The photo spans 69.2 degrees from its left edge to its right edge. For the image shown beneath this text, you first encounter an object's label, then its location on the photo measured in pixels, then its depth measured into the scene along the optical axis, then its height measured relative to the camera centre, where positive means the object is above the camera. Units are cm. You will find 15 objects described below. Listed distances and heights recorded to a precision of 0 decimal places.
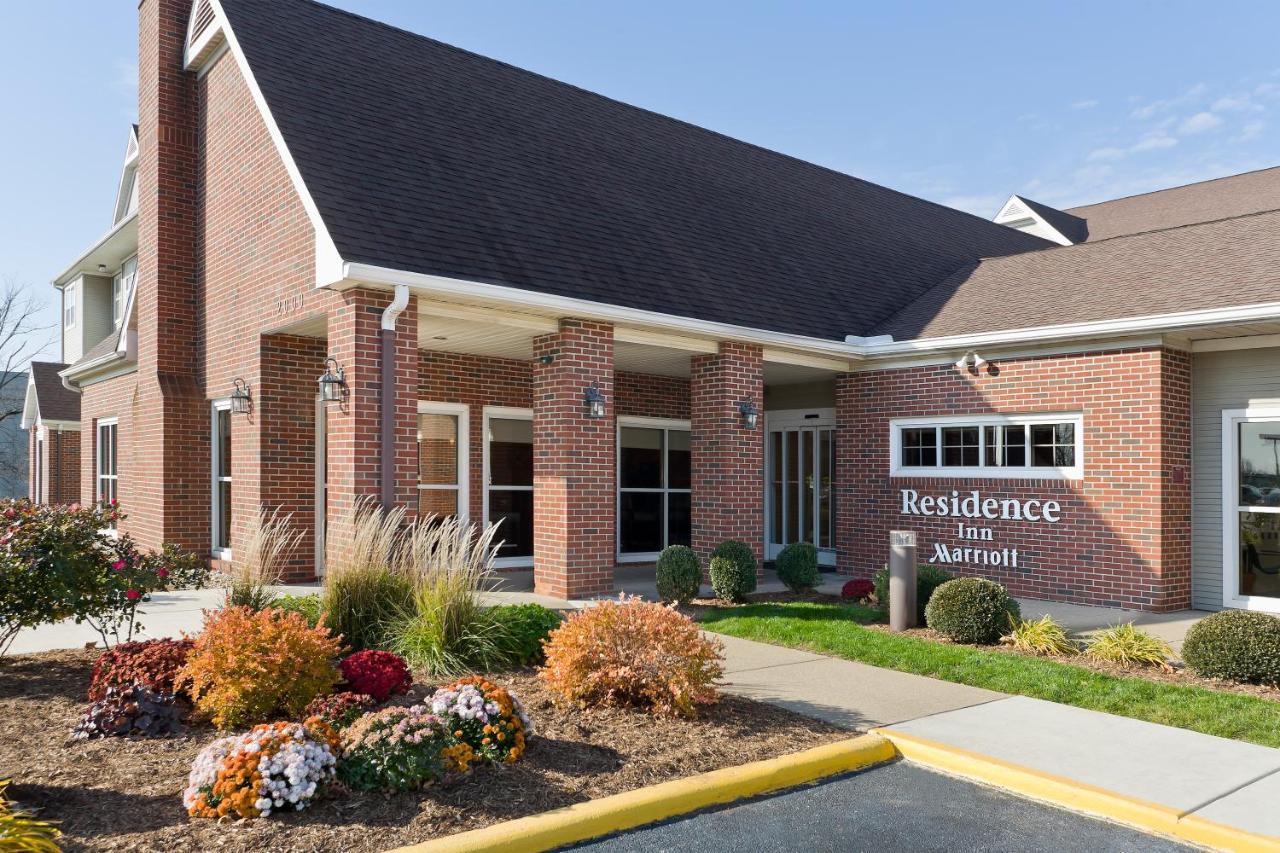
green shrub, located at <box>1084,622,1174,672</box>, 786 -175
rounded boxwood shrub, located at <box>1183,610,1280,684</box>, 708 -158
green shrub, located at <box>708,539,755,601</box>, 1078 -147
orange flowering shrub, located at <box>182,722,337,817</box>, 427 -154
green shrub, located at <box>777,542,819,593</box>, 1145 -151
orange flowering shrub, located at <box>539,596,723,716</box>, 609 -144
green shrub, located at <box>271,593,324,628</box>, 763 -134
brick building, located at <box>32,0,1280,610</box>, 1044 +124
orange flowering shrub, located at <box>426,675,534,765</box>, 504 -151
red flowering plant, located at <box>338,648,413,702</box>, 609 -151
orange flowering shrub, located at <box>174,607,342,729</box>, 559 -136
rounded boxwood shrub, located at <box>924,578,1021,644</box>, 867 -157
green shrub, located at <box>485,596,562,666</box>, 739 -150
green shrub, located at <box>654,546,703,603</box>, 1059 -148
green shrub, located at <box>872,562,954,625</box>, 997 -152
